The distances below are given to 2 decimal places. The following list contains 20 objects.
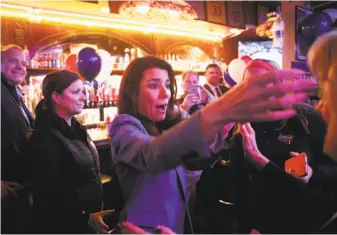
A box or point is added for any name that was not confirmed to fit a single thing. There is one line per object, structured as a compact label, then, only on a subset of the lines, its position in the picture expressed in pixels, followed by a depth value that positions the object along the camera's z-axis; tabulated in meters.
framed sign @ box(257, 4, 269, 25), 5.82
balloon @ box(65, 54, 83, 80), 3.31
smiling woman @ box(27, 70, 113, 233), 1.47
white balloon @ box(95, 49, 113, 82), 3.30
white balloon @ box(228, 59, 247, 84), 3.30
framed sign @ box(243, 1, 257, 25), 5.67
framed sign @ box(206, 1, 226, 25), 4.92
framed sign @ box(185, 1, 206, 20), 4.69
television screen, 6.25
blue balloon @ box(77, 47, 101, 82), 3.05
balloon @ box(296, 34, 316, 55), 3.56
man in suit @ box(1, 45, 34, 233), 1.64
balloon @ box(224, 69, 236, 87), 3.37
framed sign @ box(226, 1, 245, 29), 5.32
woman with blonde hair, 0.83
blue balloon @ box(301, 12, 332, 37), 2.74
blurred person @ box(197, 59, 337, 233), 1.29
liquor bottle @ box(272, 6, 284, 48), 3.48
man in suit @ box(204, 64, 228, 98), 4.26
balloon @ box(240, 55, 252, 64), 3.60
